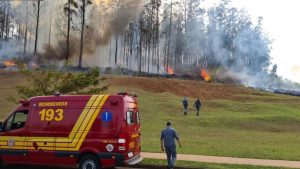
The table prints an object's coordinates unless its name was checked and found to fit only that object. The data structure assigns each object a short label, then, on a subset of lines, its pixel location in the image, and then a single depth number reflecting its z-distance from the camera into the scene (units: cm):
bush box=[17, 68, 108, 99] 2479
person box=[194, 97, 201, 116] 3903
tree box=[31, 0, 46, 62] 6862
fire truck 1394
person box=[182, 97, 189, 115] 3916
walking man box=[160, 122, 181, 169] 1514
